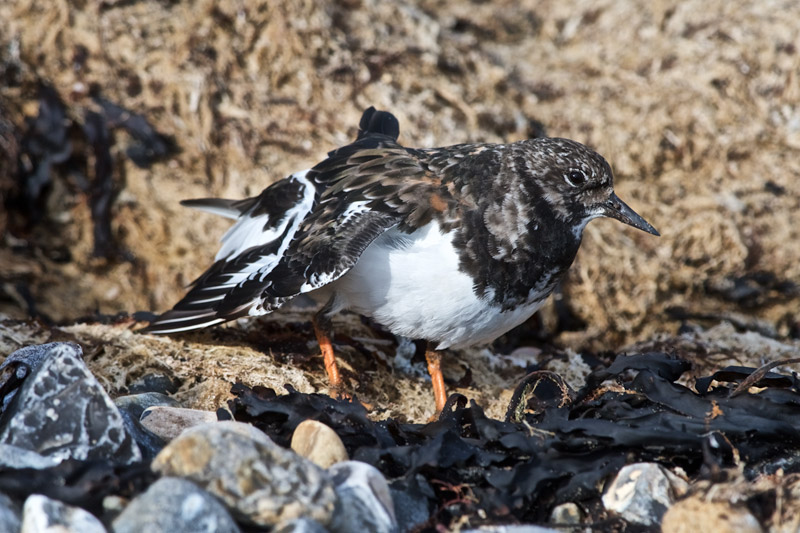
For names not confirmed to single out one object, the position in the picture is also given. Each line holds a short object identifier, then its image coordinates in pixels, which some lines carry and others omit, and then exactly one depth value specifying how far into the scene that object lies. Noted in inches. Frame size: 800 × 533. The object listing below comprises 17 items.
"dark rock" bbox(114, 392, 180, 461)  217.0
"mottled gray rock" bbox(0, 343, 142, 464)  197.9
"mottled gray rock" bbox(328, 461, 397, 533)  183.6
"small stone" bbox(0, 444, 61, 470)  188.1
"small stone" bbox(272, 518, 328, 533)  170.9
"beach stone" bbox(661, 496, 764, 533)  182.5
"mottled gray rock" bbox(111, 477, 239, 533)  165.9
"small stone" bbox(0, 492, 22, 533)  169.9
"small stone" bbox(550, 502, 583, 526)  209.9
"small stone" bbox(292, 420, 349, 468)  209.6
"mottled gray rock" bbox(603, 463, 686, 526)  203.5
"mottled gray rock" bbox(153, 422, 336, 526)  176.2
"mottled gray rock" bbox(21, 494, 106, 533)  167.6
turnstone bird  268.7
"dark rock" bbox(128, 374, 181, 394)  287.0
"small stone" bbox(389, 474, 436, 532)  203.8
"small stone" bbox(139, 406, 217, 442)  236.5
